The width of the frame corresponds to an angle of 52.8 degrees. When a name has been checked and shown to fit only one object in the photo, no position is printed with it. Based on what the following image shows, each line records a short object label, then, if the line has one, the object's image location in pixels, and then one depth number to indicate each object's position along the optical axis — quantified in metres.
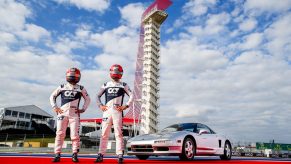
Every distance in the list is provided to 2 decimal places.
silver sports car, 6.89
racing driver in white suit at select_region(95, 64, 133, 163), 5.77
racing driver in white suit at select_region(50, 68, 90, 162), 5.73
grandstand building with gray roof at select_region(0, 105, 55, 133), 54.49
